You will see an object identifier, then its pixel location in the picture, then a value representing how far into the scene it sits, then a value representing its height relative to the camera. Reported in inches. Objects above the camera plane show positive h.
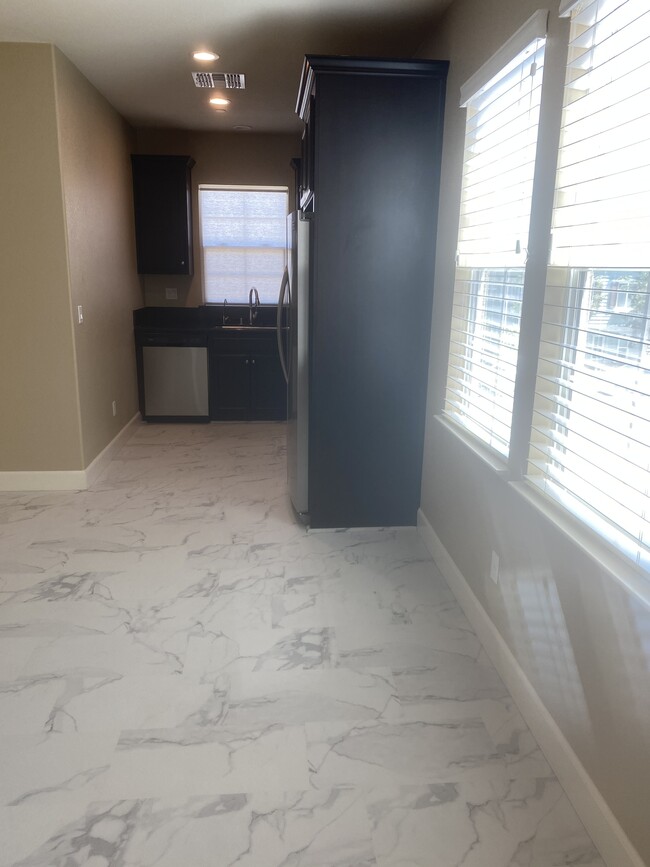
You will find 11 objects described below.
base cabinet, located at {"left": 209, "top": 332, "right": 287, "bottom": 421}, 223.9 -34.7
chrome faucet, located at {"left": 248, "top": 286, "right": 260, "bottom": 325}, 236.4 -8.8
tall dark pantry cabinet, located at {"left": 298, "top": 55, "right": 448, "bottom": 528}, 117.4 +1.7
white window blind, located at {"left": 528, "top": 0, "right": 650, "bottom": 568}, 58.7 -0.2
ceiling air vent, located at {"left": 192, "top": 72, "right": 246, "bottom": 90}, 160.4 +50.5
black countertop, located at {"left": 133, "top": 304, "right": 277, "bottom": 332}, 237.6 -13.6
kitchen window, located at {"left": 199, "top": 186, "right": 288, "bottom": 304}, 238.8 +14.7
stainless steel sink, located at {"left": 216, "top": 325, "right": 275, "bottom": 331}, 223.0 -16.4
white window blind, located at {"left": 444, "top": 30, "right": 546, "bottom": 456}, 84.2 +6.2
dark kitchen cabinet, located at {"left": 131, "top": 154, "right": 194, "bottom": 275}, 219.8 +22.4
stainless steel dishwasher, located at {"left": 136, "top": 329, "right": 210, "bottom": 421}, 222.4 -33.4
